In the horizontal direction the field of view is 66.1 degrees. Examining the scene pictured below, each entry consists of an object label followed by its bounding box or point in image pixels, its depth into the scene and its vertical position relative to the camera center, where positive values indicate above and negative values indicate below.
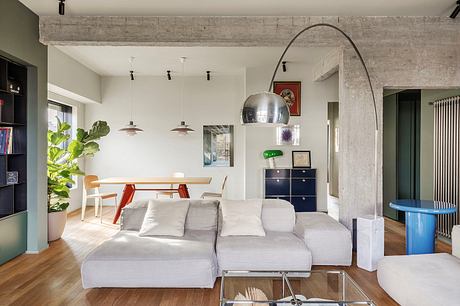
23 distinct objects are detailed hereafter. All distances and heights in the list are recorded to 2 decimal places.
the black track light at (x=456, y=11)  4.11 +1.73
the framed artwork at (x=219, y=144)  7.93 +0.27
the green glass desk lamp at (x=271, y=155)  6.70 +0.02
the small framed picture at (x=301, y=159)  6.88 -0.06
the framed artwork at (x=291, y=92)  6.93 +1.26
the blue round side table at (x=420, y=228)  3.75 -0.77
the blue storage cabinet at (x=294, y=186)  6.59 -0.56
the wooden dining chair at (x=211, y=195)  6.68 -0.74
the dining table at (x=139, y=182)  5.88 -0.43
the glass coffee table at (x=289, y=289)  2.23 -0.90
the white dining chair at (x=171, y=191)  6.81 -0.67
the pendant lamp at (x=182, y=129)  6.41 +0.49
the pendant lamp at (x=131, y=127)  6.40 +0.53
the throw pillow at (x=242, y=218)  3.75 -0.67
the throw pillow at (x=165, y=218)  3.72 -0.67
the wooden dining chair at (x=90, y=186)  6.15 -0.53
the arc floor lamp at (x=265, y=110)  2.42 +0.31
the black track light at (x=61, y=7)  4.01 +1.72
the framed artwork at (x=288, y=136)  6.93 +0.39
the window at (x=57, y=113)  6.77 +0.87
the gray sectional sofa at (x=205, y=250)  3.09 -0.89
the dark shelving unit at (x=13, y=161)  4.04 -0.06
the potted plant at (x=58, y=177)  4.96 -0.30
